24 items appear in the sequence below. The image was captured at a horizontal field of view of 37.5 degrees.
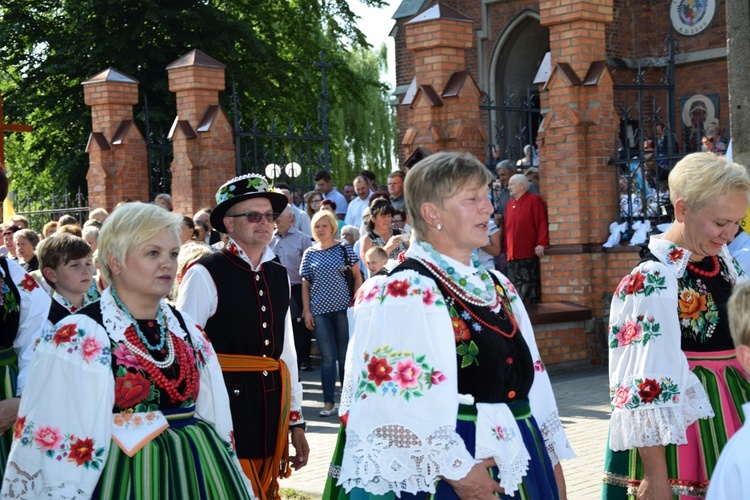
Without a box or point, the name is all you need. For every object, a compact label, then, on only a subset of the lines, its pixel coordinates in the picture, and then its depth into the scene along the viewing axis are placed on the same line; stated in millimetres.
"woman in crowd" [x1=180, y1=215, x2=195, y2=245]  9719
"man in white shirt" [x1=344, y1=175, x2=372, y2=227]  13453
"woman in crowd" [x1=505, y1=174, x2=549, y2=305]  12297
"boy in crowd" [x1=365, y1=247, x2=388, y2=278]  9430
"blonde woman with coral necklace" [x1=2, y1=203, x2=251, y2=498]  3734
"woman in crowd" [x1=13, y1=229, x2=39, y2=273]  10188
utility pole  9000
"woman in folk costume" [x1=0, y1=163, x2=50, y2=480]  4707
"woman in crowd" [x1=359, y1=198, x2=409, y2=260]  10141
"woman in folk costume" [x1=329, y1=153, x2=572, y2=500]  3414
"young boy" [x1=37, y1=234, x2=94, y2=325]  5719
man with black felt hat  5293
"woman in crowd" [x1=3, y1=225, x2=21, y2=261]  12148
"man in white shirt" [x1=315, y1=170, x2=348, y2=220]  14195
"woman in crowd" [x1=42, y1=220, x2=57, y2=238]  13117
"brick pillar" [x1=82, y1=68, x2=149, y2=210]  16625
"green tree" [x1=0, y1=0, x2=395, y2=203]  24094
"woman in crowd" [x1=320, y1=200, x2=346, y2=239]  12902
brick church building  12031
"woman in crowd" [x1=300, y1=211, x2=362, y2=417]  10203
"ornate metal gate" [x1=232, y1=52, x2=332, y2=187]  14969
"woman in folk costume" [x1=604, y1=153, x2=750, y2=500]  4207
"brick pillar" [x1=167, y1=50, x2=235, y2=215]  15156
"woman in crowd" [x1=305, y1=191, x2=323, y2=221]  13594
